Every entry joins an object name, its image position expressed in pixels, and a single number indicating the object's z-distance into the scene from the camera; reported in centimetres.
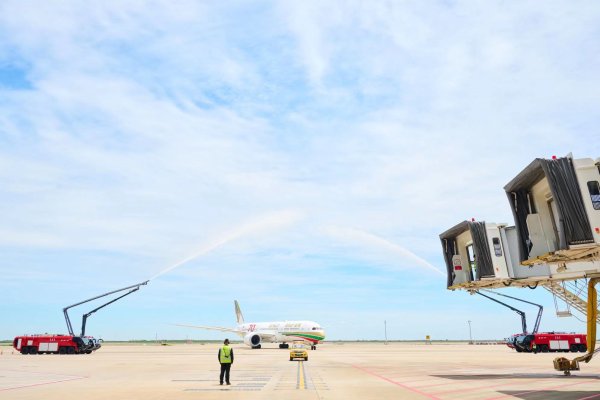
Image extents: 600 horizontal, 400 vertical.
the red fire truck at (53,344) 6172
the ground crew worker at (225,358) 2050
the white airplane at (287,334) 7762
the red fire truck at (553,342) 5281
